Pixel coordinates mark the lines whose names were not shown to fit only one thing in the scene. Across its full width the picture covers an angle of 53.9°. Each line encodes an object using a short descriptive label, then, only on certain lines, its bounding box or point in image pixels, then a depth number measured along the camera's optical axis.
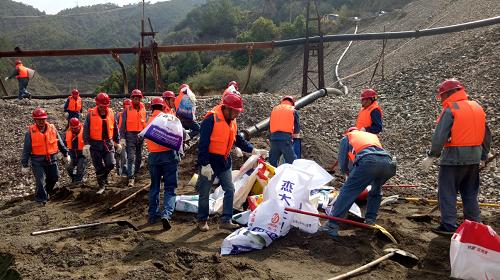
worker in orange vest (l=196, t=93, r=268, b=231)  6.05
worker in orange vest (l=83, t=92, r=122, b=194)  8.59
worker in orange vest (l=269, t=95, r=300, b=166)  8.23
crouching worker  5.60
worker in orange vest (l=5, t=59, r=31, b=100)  14.98
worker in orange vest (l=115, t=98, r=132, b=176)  9.34
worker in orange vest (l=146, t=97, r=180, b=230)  6.55
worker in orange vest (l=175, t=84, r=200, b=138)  9.76
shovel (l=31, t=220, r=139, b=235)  5.98
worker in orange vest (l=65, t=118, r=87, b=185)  9.51
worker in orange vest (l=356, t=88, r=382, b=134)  7.56
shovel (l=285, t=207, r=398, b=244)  5.55
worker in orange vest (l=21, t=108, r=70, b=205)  8.27
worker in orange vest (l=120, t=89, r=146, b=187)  9.22
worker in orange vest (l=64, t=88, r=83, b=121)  11.70
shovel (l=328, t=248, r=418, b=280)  5.13
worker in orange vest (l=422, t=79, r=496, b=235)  5.76
